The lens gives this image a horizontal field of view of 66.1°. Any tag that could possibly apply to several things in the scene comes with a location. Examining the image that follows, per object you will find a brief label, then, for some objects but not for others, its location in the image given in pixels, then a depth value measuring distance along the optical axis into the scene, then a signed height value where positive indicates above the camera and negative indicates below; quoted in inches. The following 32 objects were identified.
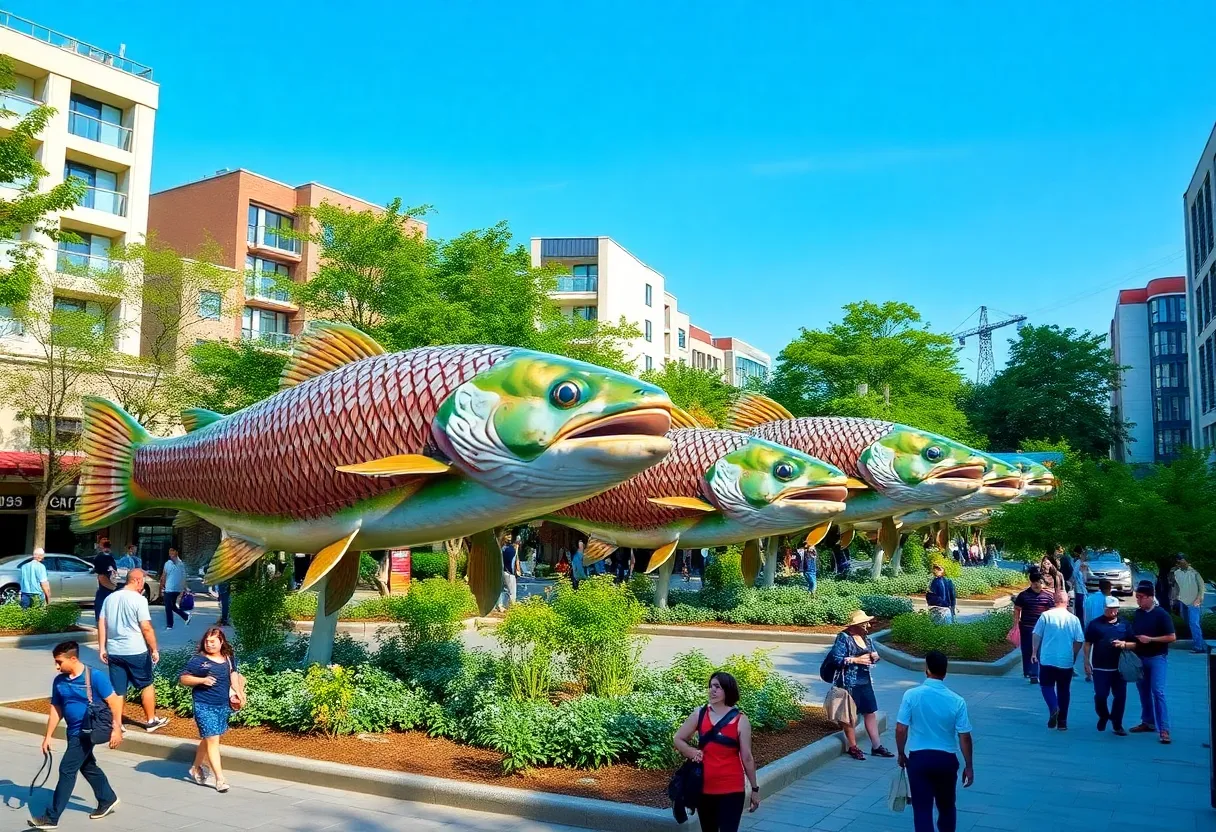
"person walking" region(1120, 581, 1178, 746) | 370.3 -44.8
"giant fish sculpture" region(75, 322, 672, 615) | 317.4 +24.3
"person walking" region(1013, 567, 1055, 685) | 486.9 -41.7
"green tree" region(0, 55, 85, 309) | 562.6 +203.3
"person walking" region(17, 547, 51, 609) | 705.6 -51.4
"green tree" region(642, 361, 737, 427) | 1702.8 +262.9
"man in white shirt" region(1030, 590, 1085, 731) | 391.5 -52.9
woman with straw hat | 341.4 -59.5
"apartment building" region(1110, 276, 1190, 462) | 2888.8 +514.8
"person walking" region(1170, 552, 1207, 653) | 599.5 -40.6
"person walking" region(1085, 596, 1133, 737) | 378.6 -52.3
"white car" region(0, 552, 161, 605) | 821.2 -56.7
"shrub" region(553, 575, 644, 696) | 380.8 -47.0
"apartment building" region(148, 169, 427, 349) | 1512.1 +487.2
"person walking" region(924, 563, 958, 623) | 619.5 -44.7
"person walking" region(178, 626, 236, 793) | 288.8 -53.3
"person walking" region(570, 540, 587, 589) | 996.6 -48.3
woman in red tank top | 209.3 -54.2
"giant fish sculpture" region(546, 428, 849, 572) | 629.6 +16.9
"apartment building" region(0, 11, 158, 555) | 1084.5 +427.1
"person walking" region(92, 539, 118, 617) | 523.8 -33.1
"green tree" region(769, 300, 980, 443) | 1562.5 +270.4
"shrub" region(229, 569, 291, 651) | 436.5 -45.1
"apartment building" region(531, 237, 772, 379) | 2102.6 +549.2
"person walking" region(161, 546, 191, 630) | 708.7 -49.4
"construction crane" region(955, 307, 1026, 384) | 6417.3 +1357.3
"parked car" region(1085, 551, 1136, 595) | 1182.1 -53.2
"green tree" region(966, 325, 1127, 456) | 2215.8 +314.5
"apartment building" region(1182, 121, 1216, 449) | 1628.9 +447.7
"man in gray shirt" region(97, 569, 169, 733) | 363.6 -48.4
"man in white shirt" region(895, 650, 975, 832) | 228.7 -54.1
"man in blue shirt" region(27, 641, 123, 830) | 255.1 -59.5
